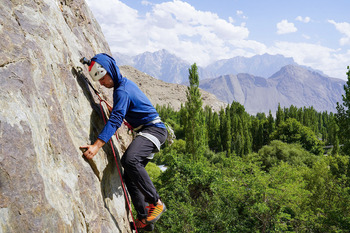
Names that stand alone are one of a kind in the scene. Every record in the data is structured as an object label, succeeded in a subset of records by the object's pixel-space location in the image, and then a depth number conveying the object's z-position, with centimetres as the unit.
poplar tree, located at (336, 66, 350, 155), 1730
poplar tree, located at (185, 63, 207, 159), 2769
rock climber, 422
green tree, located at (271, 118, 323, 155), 4719
